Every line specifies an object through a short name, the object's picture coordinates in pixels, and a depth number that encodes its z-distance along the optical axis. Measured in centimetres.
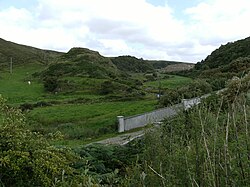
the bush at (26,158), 350
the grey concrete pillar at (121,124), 1604
